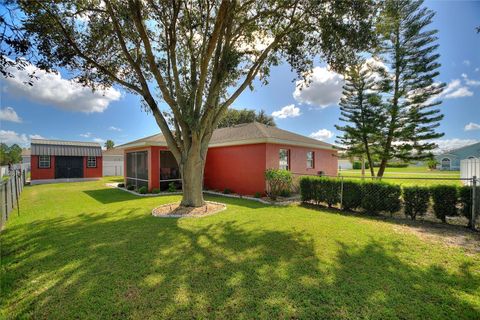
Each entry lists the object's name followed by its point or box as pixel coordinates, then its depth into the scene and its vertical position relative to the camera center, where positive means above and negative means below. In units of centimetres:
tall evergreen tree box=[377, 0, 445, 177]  1282 +446
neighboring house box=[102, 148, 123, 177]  2650 -66
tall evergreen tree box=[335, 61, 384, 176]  1486 +308
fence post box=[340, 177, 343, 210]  809 -128
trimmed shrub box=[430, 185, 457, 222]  623 -121
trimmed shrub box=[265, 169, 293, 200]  990 -97
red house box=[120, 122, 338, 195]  1111 +2
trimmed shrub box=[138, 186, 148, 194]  1217 -170
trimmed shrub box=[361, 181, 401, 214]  709 -127
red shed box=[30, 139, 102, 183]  1895 -1
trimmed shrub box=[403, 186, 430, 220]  668 -128
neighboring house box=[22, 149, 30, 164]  3231 +14
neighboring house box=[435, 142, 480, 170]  3218 +24
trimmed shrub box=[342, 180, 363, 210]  774 -128
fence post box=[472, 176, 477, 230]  576 -110
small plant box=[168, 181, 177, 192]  1278 -162
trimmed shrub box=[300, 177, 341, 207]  838 -122
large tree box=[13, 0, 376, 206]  664 +399
